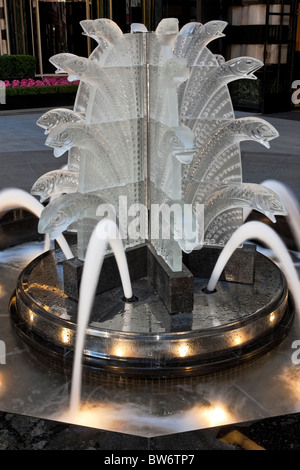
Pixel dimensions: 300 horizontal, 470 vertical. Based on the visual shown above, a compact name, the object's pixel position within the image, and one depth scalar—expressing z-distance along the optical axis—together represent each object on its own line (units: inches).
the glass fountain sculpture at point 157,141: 154.3
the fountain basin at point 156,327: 146.4
